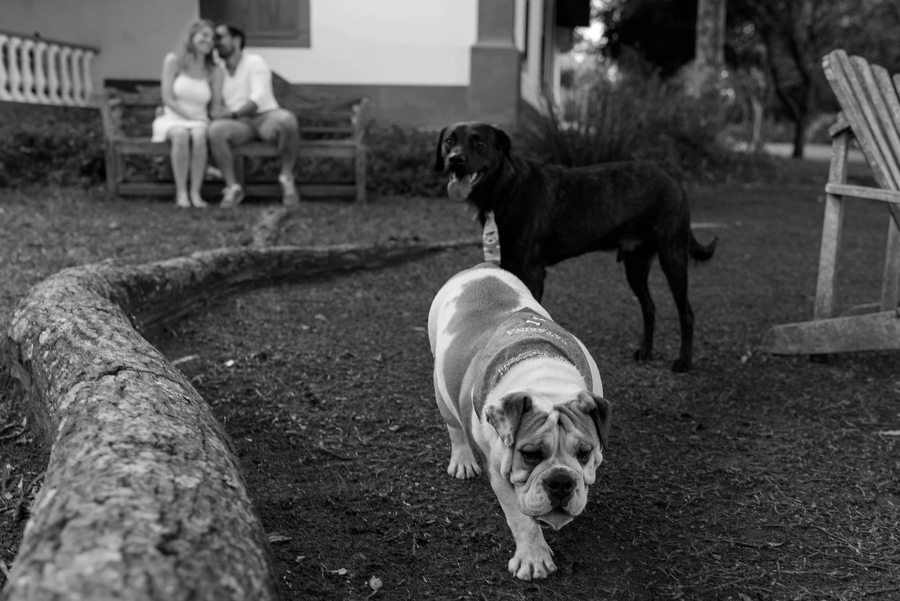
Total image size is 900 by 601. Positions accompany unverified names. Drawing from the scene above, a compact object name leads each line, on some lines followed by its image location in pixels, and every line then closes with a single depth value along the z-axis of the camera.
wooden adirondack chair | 4.84
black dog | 4.64
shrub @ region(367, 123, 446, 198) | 10.86
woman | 9.13
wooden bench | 9.51
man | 9.28
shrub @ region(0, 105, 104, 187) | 10.33
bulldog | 2.51
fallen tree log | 1.72
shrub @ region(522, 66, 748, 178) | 9.81
